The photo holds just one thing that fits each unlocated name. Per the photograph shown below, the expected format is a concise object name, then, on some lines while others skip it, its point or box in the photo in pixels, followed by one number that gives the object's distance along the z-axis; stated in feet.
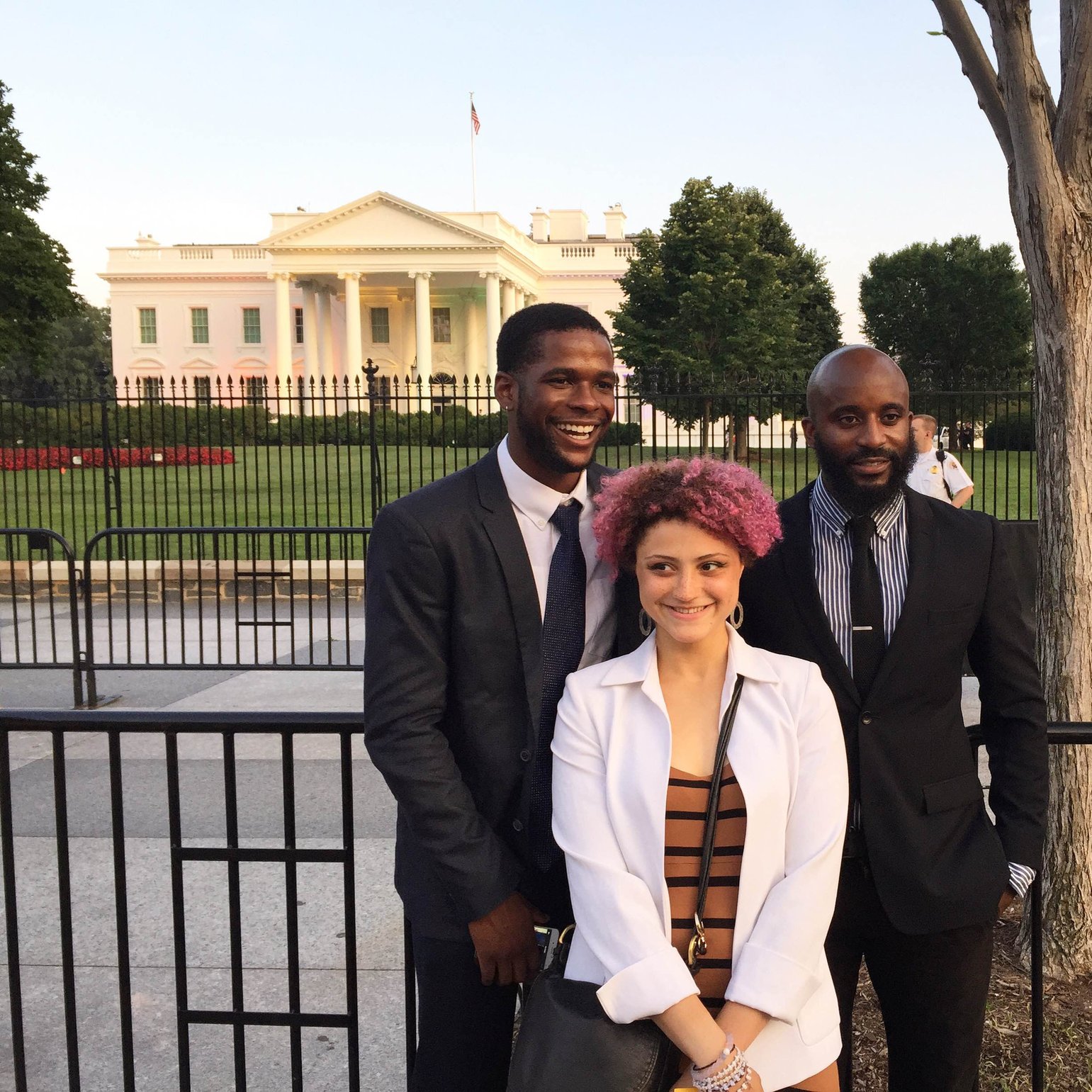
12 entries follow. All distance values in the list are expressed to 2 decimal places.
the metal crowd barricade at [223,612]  28.89
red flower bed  81.20
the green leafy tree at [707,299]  120.78
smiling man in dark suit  7.14
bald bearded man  7.45
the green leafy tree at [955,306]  159.84
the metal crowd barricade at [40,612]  26.89
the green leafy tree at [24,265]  126.52
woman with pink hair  6.27
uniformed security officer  27.96
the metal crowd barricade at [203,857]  8.75
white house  199.62
